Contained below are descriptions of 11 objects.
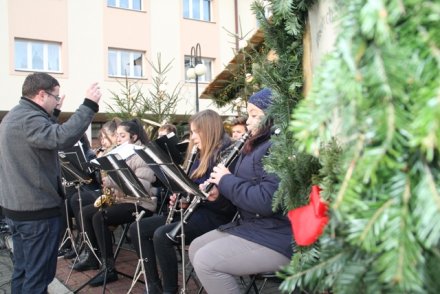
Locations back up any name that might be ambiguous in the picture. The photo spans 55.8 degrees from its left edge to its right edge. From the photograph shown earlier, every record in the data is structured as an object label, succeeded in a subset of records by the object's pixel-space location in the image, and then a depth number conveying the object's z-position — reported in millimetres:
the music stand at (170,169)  2580
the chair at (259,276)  2347
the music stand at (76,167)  4129
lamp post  10062
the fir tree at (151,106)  9266
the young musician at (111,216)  4074
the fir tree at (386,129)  759
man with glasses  3012
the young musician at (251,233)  2283
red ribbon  1309
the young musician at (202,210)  3221
